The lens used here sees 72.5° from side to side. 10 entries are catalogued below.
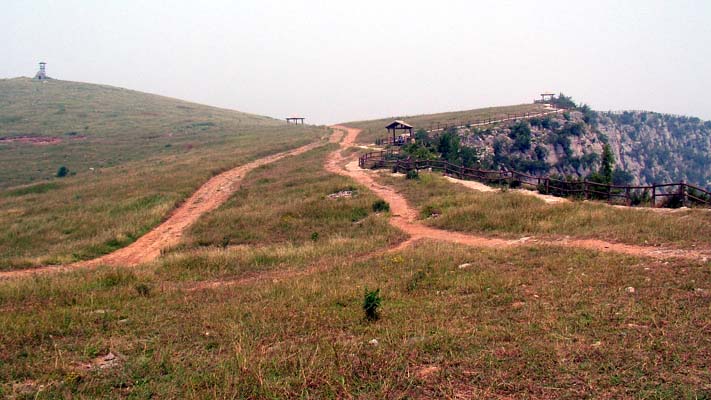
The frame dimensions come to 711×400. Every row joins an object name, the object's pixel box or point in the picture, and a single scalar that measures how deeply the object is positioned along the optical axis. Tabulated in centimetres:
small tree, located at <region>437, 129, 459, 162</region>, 4484
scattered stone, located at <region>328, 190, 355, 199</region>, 2606
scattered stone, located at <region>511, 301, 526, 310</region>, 866
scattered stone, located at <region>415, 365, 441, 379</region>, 608
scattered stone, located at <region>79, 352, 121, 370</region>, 674
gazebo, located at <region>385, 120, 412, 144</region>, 5128
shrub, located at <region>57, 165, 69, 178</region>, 4959
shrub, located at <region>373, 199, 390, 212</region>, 2297
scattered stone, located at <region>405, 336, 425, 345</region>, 711
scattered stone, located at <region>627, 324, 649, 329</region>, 719
